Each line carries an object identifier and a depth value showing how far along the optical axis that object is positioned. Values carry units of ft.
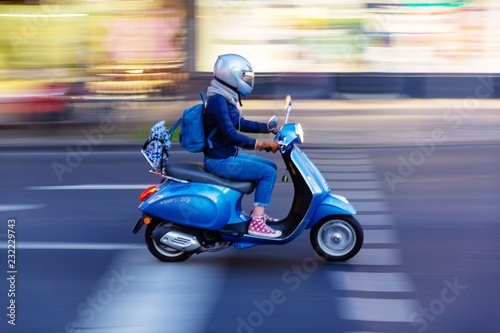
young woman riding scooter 18.21
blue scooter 18.51
